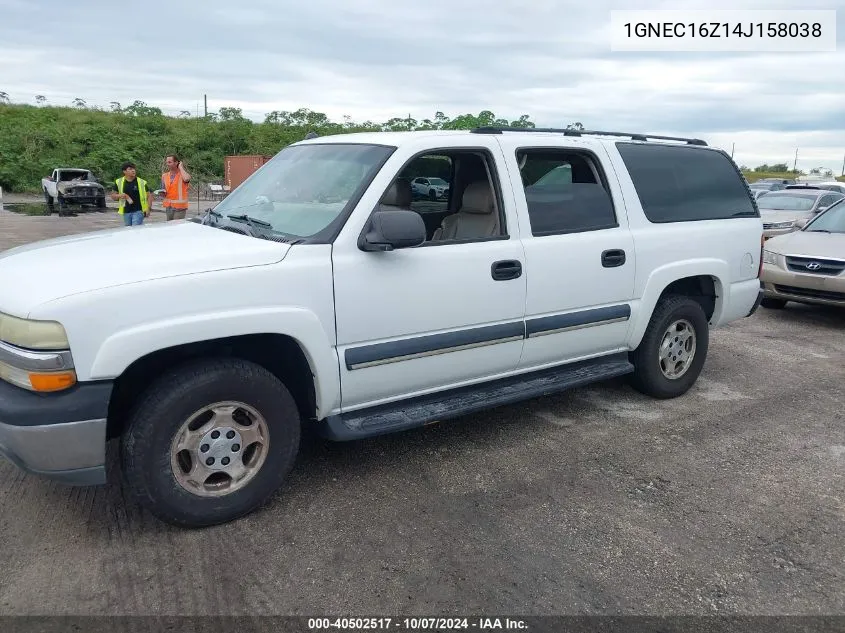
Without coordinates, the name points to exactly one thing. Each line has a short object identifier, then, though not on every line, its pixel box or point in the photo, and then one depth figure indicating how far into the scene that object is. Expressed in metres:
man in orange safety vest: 9.67
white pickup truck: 25.05
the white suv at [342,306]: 2.96
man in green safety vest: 10.44
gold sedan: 8.05
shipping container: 30.36
